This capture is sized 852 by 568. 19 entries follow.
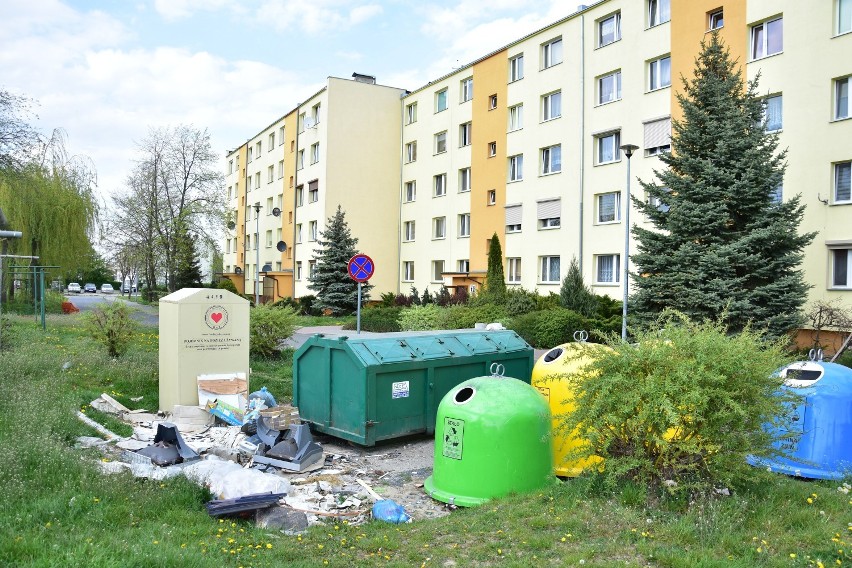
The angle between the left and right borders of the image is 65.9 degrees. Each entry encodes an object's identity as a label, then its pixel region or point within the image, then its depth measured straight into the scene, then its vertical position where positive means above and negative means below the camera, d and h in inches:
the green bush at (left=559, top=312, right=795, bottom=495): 196.9 -42.4
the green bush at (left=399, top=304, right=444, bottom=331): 832.3 -63.2
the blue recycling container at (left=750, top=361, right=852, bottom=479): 252.7 -59.6
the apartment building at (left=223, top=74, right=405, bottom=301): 1482.5 +221.9
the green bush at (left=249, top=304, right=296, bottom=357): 571.8 -52.2
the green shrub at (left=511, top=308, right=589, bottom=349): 749.9 -65.3
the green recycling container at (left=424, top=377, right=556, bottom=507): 238.2 -65.0
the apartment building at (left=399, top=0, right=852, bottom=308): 687.1 +202.4
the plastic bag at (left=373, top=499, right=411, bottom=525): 219.4 -82.1
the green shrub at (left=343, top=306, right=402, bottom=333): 1005.8 -78.5
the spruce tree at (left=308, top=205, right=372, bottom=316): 1274.6 -12.6
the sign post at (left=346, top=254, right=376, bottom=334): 507.8 +1.4
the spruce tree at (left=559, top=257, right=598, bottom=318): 883.4 -35.0
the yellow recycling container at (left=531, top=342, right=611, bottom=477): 266.8 -52.8
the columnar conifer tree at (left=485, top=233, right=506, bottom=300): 946.1 -6.6
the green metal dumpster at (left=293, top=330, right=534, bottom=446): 317.1 -55.7
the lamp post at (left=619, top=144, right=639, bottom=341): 650.8 +51.6
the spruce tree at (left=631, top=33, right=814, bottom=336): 581.3 +45.8
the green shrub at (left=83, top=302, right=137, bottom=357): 490.0 -44.3
